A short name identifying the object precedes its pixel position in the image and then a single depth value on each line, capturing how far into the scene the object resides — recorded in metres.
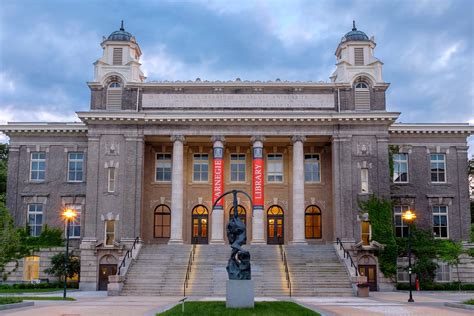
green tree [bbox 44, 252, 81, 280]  39.97
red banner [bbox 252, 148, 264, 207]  41.28
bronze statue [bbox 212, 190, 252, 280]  22.83
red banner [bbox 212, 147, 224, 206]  41.25
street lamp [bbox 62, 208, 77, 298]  32.99
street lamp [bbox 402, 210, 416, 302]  31.20
